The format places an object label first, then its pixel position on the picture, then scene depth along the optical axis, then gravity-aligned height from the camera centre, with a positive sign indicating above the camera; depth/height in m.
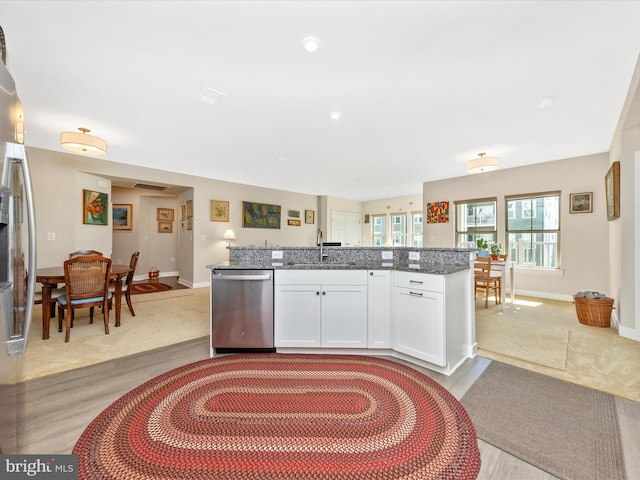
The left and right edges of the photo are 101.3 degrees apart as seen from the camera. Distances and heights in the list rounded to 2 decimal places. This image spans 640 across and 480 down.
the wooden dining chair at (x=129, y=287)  3.72 -0.69
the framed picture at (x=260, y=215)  7.07 +0.71
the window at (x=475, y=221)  5.95 +0.49
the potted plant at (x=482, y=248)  4.74 -0.11
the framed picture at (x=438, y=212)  6.56 +0.76
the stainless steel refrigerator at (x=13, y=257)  0.92 -0.08
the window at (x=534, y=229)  5.14 +0.28
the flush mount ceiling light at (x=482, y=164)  4.09 +1.24
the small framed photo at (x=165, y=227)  7.57 +0.36
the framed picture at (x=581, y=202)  4.65 +0.74
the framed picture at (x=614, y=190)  3.24 +0.69
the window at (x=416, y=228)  8.58 +0.45
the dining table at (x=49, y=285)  2.87 -0.56
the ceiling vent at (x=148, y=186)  5.83 +1.23
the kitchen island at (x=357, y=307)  2.39 -0.63
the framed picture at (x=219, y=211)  6.42 +0.73
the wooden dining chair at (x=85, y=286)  2.85 -0.53
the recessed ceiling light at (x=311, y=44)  1.91 +1.46
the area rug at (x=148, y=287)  5.46 -1.07
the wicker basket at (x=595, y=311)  3.37 -0.88
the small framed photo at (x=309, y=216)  8.66 +0.82
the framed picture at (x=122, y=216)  6.93 +0.61
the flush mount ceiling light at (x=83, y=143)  3.16 +1.17
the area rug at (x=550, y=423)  1.32 -1.10
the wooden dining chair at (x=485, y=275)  4.34 -0.56
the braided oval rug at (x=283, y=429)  1.26 -1.09
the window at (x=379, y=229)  9.52 +0.46
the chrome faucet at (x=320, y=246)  2.96 -0.06
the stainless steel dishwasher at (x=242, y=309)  2.51 -0.66
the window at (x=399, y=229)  8.94 +0.44
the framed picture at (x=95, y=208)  4.91 +0.61
